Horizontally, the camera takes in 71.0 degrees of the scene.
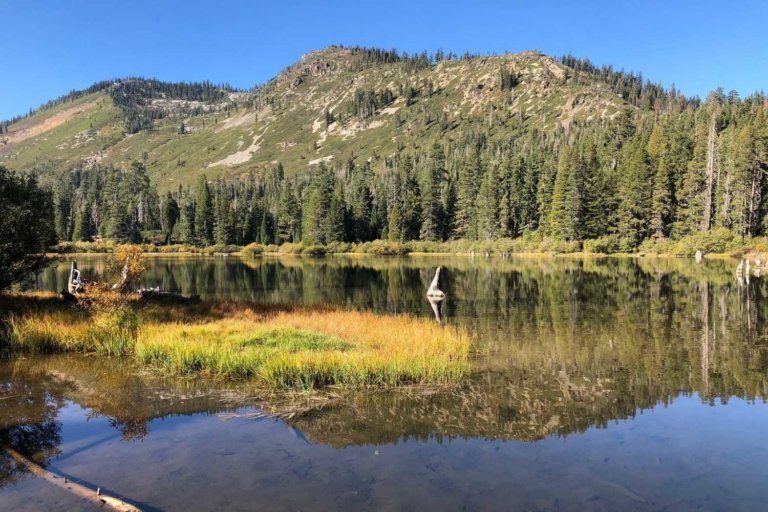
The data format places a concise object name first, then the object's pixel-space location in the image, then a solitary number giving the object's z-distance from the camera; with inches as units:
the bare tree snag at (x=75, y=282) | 1010.1
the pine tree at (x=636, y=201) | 3700.8
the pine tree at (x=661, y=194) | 3627.0
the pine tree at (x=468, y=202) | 4825.3
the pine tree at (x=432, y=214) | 4852.4
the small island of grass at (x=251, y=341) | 588.7
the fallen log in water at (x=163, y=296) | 1019.3
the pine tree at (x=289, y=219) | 5440.0
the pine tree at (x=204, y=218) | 5226.4
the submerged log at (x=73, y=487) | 297.9
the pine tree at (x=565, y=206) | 3929.6
